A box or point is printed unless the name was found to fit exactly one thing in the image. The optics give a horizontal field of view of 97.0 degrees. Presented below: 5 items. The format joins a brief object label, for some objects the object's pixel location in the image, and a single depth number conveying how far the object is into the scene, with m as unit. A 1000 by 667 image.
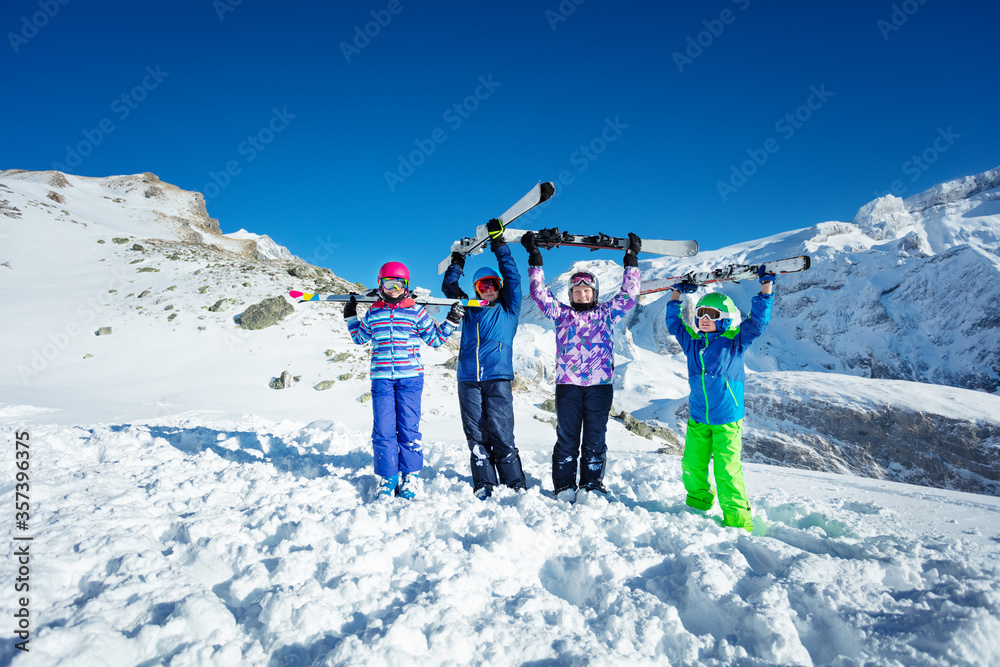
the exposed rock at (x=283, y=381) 10.85
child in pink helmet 4.06
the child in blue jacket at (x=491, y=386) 4.18
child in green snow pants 3.58
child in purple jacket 4.12
